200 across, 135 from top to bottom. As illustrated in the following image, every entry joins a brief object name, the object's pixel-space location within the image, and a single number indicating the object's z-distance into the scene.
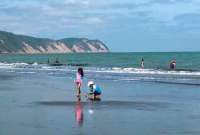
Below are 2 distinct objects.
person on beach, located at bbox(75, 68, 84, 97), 29.73
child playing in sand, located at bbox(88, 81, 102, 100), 29.14
